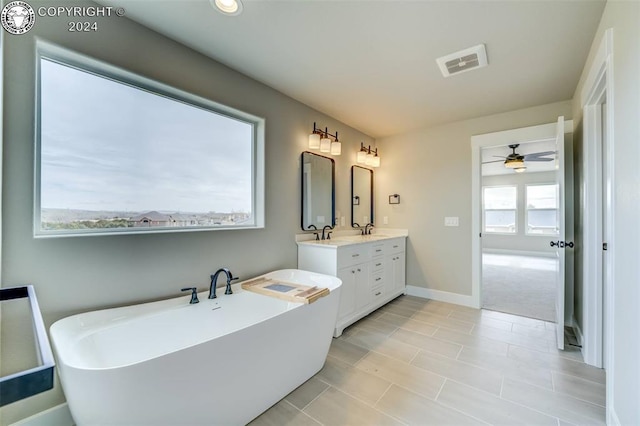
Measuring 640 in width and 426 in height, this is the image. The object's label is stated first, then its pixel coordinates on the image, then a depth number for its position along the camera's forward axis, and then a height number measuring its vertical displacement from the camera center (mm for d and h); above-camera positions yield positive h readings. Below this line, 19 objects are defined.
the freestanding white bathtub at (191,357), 1055 -753
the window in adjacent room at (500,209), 8070 +152
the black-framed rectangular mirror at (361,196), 3867 +269
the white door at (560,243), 2348 -267
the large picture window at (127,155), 1545 +418
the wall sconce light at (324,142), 3035 +863
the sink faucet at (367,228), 4076 -227
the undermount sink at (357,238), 3310 -318
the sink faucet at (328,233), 3294 -255
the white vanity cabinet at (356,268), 2672 -600
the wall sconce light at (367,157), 3881 +842
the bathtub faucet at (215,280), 2018 -511
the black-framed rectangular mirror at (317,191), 3047 +280
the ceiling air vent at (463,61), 2059 +1271
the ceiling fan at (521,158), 4857 +1064
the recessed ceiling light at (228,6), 1602 +1288
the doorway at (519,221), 4929 -230
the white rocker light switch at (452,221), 3602 -98
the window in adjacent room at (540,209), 7457 +140
